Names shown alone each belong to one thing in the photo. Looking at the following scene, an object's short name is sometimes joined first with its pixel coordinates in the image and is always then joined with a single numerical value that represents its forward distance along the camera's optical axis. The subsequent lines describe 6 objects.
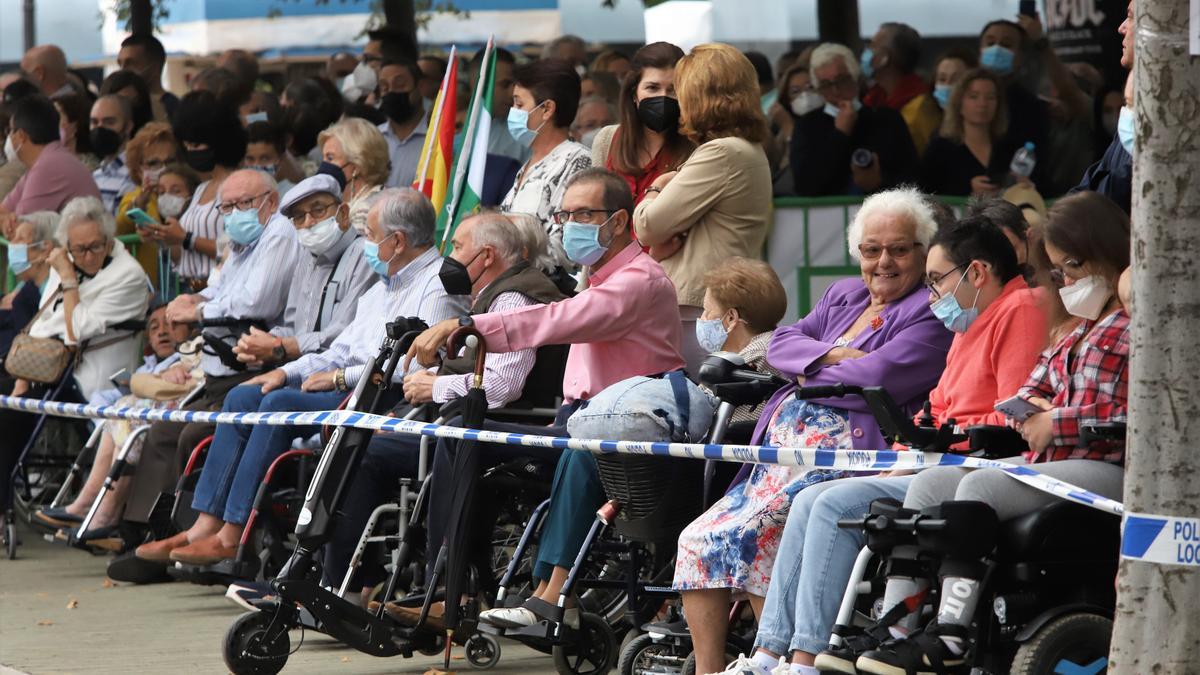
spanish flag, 20.87
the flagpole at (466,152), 20.47
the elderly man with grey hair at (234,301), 20.06
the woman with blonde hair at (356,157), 20.84
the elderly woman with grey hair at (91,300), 22.98
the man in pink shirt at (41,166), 26.30
